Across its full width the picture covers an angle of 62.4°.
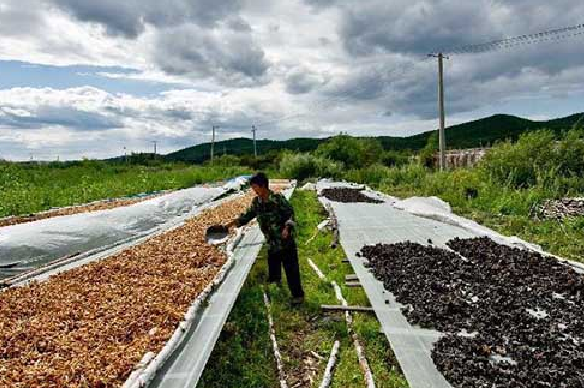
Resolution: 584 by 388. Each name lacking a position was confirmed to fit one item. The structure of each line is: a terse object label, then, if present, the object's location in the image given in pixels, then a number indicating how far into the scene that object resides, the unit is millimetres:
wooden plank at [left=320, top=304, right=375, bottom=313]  4375
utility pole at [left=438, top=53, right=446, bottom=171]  16844
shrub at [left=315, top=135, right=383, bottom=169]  27359
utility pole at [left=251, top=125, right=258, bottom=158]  44850
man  4750
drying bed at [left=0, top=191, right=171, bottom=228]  8312
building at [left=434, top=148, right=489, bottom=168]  18312
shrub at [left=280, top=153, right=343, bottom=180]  24438
